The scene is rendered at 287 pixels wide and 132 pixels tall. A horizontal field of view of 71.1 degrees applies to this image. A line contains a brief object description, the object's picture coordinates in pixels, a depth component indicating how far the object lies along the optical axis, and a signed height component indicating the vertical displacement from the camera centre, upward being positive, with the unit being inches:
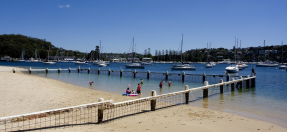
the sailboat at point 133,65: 3309.5 -79.2
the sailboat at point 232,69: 2479.5 -103.4
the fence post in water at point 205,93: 693.9 -112.4
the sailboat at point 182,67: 2915.8 -96.1
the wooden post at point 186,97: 585.6 -107.5
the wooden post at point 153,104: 470.0 -102.4
